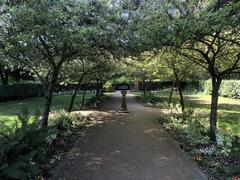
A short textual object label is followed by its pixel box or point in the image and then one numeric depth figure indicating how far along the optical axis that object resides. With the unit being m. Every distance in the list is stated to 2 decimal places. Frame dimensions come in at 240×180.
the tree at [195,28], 3.12
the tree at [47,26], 3.52
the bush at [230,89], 14.63
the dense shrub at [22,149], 2.48
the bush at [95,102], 10.76
